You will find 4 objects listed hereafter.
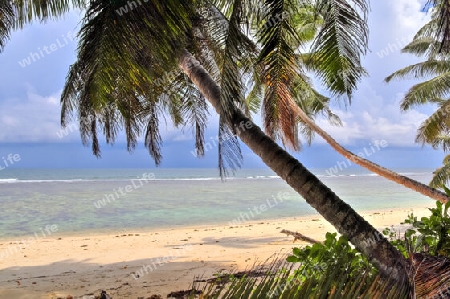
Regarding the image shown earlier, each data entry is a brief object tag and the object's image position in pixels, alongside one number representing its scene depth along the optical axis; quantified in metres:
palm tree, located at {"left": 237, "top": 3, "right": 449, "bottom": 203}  3.77
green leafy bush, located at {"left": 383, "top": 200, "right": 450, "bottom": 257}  2.58
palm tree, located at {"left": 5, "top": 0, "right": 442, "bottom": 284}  3.11
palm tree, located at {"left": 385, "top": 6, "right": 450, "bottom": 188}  13.24
